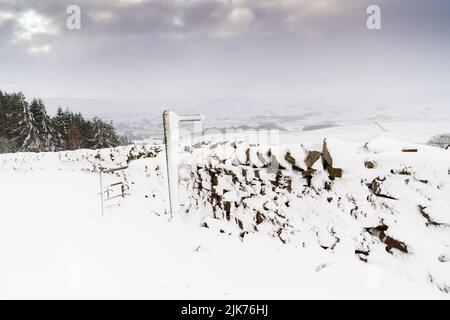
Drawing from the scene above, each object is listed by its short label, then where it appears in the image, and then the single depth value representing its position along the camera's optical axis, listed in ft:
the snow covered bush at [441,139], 23.78
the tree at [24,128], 110.91
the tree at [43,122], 119.34
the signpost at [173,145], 15.84
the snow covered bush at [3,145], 98.28
